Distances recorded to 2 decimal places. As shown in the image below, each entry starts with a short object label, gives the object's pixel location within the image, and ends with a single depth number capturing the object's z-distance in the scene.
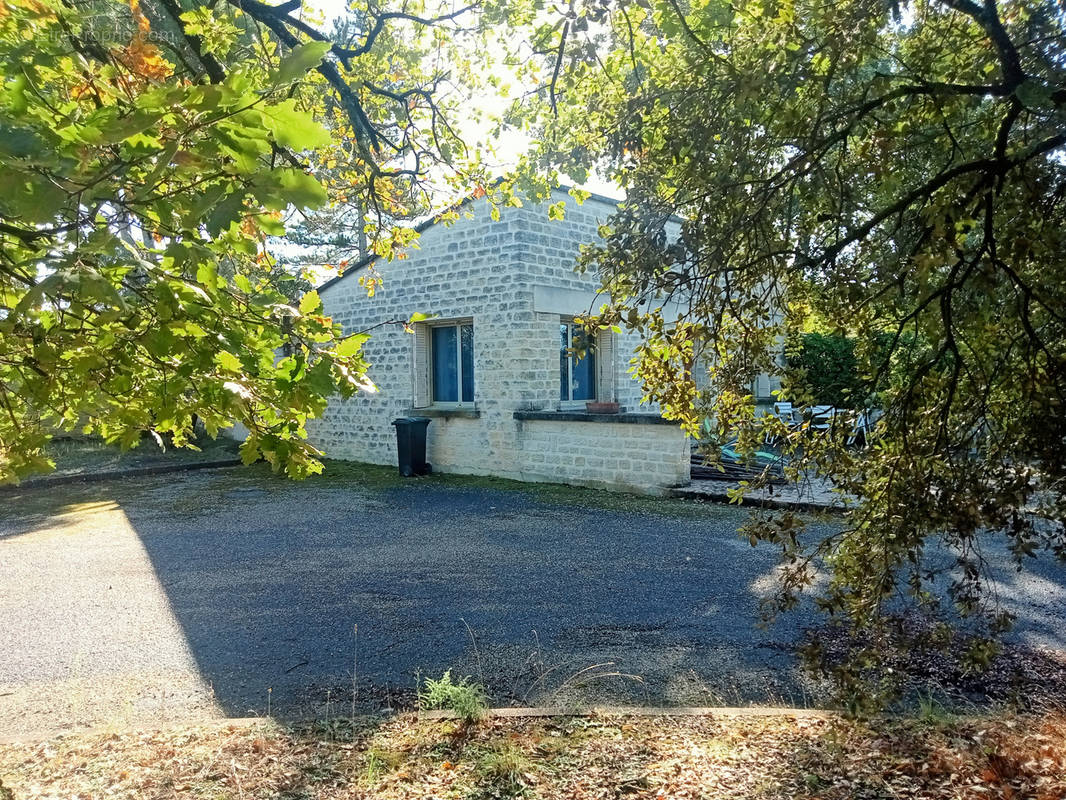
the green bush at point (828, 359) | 15.69
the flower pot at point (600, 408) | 11.69
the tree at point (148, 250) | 1.42
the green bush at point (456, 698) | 3.38
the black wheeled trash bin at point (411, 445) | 12.62
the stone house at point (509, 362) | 10.93
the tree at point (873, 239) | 2.67
